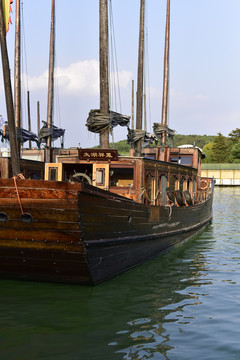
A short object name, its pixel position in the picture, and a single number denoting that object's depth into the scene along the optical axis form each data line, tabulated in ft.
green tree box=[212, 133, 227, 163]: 350.43
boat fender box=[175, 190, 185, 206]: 51.71
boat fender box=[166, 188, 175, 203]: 48.14
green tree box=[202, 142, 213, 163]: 360.48
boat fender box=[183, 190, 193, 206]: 57.36
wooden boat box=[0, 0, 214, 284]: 29.32
